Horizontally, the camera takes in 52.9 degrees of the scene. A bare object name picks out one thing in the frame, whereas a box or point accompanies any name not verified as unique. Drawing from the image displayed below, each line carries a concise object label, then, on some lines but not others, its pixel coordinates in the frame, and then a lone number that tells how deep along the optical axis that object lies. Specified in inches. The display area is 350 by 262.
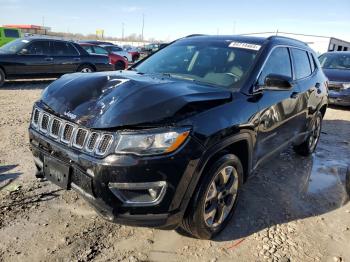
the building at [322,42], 1683.1
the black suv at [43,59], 427.2
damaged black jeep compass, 99.3
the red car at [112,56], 612.6
